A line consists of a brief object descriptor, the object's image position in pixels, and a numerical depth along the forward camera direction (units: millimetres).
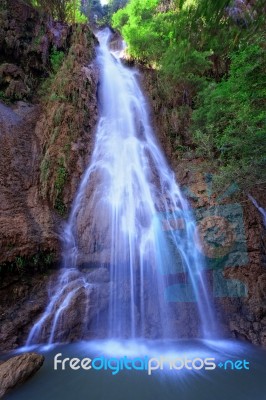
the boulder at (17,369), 4950
